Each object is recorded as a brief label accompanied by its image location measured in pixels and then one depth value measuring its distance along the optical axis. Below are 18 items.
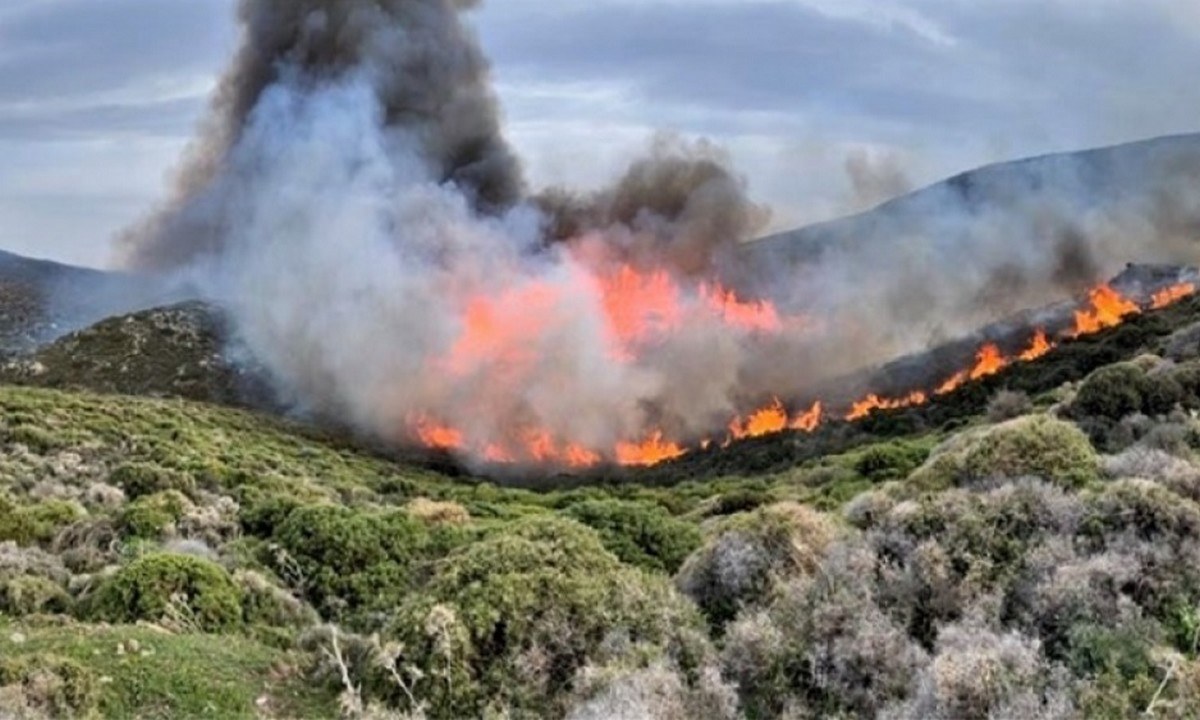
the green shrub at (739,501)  29.59
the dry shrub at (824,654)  8.68
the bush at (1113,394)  20.00
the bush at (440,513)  21.94
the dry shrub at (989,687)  7.51
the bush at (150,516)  19.41
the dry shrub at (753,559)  11.33
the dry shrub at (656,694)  7.99
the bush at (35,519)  19.45
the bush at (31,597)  14.09
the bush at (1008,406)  40.44
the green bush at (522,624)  9.22
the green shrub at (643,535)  18.55
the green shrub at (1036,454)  12.29
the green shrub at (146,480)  26.61
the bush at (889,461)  31.91
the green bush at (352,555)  17.12
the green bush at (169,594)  13.20
